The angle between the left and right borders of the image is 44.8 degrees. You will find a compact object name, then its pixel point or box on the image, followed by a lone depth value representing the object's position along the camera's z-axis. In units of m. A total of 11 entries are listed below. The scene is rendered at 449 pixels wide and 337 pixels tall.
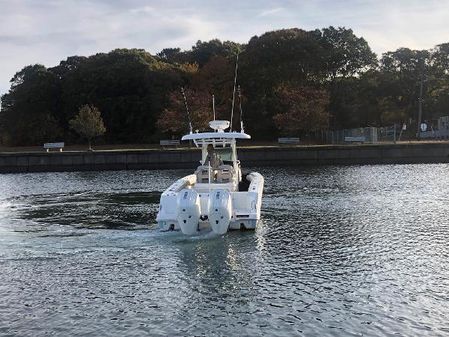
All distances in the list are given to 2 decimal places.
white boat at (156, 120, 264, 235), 16.27
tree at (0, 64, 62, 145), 79.56
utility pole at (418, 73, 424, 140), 67.07
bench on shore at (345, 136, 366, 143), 59.86
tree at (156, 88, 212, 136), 64.44
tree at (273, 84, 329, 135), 64.44
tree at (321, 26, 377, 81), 69.75
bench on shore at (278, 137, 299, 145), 63.15
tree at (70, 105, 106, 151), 67.50
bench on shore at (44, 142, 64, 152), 61.61
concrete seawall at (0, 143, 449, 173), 53.94
